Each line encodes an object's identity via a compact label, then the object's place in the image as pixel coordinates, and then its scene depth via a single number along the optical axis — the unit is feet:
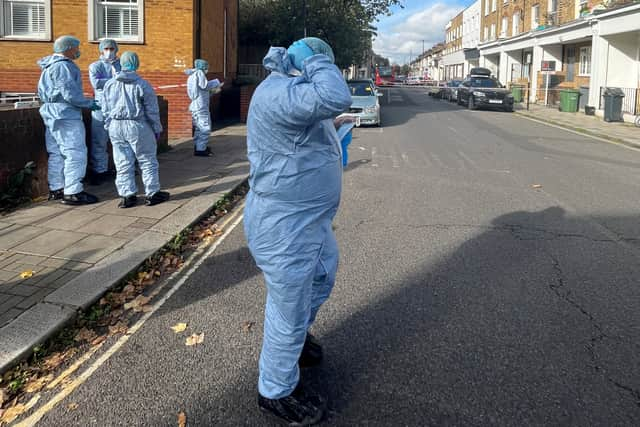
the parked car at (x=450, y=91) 115.97
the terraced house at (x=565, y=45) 78.64
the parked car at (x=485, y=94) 93.71
